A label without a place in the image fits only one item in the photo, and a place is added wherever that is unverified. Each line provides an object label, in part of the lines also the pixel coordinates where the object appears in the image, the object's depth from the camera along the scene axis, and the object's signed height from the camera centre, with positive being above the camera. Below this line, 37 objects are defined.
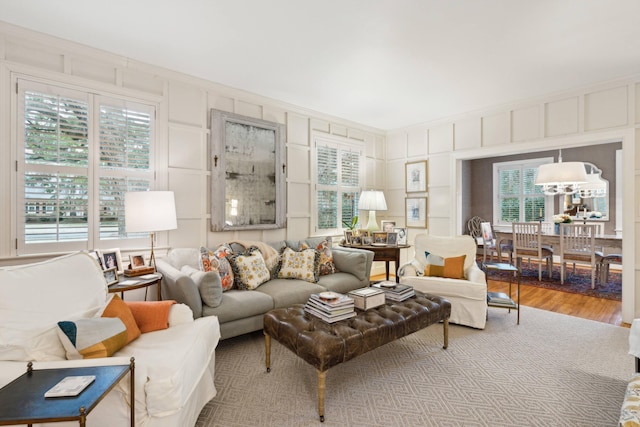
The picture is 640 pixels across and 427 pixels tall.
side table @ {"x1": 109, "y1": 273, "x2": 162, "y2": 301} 2.40 -0.58
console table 4.36 -0.56
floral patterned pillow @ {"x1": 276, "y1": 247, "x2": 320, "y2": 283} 3.43 -0.60
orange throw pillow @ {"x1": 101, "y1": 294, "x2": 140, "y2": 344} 1.76 -0.59
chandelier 4.23 +0.55
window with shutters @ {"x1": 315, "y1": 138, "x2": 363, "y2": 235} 4.68 +0.47
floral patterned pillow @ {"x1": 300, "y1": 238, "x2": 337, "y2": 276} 3.67 -0.55
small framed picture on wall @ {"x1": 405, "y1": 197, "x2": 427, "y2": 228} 5.14 +0.01
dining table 4.52 -0.44
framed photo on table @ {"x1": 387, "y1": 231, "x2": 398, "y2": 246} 4.54 -0.39
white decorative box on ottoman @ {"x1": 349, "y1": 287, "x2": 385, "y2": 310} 2.39 -0.67
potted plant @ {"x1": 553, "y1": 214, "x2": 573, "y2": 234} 5.09 -0.10
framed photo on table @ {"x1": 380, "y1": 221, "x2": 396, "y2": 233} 4.93 -0.21
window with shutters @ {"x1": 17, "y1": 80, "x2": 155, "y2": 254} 2.58 +0.43
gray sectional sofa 2.52 -0.76
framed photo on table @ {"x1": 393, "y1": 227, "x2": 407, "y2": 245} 4.87 -0.36
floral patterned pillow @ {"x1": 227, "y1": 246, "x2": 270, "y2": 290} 3.04 -0.59
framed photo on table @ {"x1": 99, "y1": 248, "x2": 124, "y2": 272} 2.59 -0.41
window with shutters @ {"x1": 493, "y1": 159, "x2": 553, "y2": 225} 7.29 +0.46
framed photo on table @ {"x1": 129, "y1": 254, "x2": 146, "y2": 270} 2.80 -0.45
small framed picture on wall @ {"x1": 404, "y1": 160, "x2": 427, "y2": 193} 5.13 +0.61
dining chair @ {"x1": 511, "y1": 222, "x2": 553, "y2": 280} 5.23 -0.54
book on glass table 1.07 -0.63
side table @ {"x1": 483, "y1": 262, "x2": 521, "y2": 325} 3.16 -0.90
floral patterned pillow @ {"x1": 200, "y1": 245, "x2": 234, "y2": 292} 2.89 -0.50
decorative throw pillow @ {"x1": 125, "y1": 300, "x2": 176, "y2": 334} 1.90 -0.65
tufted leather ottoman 1.83 -0.79
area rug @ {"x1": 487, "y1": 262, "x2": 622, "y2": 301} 4.56 -1.15
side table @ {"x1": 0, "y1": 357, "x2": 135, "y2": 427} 0.97 -0.64
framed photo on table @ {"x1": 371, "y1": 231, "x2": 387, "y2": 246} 4.55 -0.38
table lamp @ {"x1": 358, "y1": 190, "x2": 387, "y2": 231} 4.70 +0.16
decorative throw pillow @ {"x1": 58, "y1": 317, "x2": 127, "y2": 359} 1.47 -0.62
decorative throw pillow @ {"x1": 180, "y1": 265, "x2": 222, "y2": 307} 2.53 -0.62
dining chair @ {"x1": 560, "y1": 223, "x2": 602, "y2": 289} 4.67 -0.50
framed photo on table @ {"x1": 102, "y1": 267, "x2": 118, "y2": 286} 2.45 -0.52
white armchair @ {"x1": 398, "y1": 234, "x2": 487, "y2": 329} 3.15 -0.75
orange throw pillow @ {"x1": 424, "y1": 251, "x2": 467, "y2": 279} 3.47 -0.62
